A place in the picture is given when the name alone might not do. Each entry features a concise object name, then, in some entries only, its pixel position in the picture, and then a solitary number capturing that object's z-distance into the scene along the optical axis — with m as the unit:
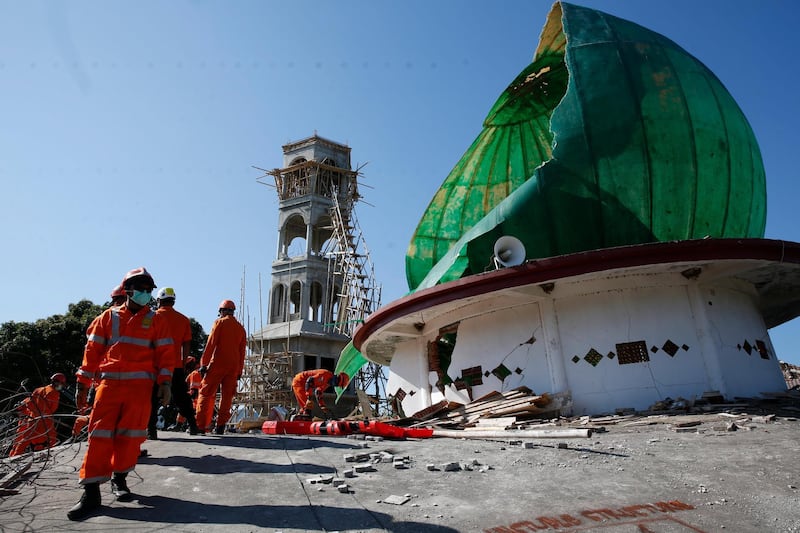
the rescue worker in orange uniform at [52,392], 9.21
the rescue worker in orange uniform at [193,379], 10.93
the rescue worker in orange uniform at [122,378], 3.93
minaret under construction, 34.84
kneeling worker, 14.01
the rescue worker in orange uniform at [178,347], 7.37
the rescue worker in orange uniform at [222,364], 8.02
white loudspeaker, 9.98
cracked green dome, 10.34
